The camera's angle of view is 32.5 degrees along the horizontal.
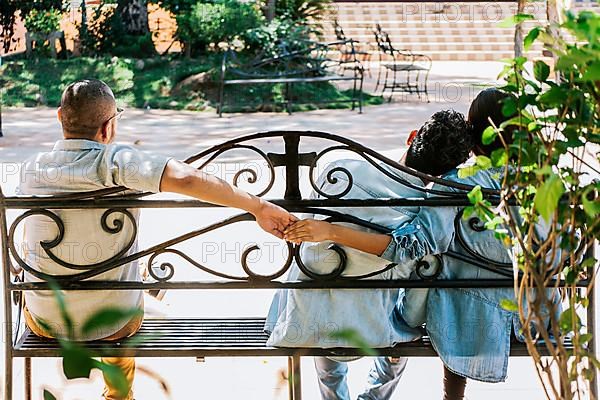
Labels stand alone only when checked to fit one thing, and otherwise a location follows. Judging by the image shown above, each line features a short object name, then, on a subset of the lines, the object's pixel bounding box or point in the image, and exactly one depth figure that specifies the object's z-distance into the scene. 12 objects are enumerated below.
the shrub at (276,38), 14.41
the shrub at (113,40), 16.20
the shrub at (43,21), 16.39
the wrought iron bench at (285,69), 13.06
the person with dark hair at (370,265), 2.51
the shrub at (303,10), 16.86
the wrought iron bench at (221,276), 2.45
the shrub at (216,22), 15.09
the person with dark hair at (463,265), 2.44
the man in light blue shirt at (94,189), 2.35
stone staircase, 19.88
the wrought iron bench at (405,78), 14.06
